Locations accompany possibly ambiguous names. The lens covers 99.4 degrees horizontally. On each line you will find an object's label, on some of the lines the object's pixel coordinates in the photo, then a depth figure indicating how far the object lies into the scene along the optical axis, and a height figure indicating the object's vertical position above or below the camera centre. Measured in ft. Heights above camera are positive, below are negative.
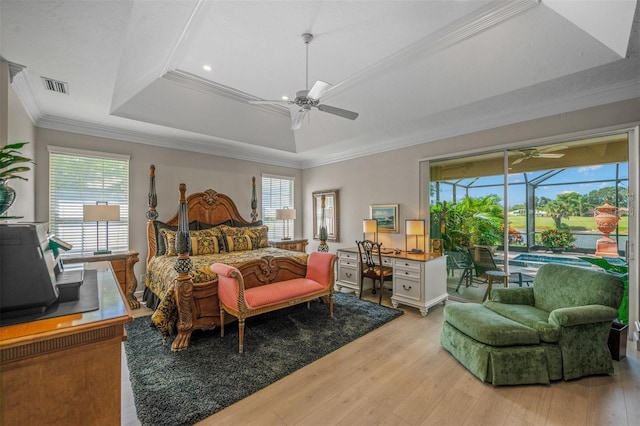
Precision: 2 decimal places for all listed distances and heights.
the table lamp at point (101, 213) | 11.96 +0.04
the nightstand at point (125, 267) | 12.56 -2.52
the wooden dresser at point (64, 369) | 3.24 -2.02
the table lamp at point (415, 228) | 14.43 -0.75
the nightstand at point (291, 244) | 18.97 -2.18
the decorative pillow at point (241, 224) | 17.78 -0.66
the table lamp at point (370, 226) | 16.52 -0.74
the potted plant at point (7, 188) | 4.30 +0.42
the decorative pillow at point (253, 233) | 16.31 -1.19
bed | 9.81 -2.14
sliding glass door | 10.76 +0.52
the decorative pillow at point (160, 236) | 14.34 -1.18
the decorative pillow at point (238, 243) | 15.74 -1.69
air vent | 9.18 +4.52
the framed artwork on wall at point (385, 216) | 16.43 -0.12
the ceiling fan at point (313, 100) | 8.32 +3.68
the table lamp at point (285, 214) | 19.27 +0.00
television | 3.54 -0.80
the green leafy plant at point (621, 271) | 10.00 -2.13
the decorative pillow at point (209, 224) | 16.33 -0.64
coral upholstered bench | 9.37 -3.05
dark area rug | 6.88 -4.72
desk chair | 13.94 -2.73
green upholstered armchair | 7.68 -3.19
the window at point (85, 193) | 12.67 +1.03
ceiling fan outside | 11.84 +2.78
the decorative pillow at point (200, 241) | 13.94 -1.47
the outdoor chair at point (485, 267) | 12.98 -2.64
